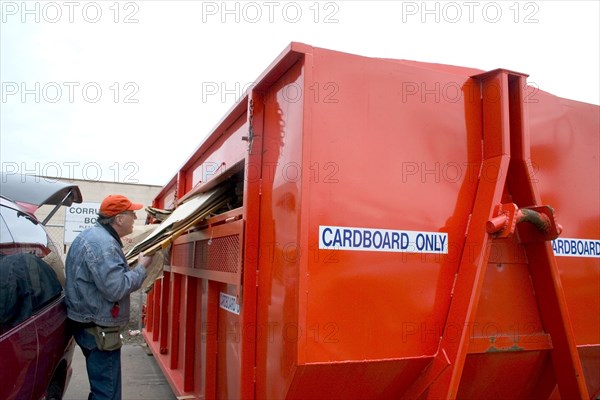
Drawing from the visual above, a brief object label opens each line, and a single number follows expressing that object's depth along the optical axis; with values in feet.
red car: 7.79
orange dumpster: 7.30
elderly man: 10.05
